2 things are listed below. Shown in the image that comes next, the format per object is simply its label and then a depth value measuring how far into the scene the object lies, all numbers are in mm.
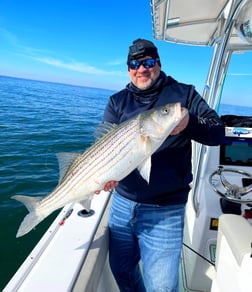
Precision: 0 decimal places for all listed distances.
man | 2074
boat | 1636
